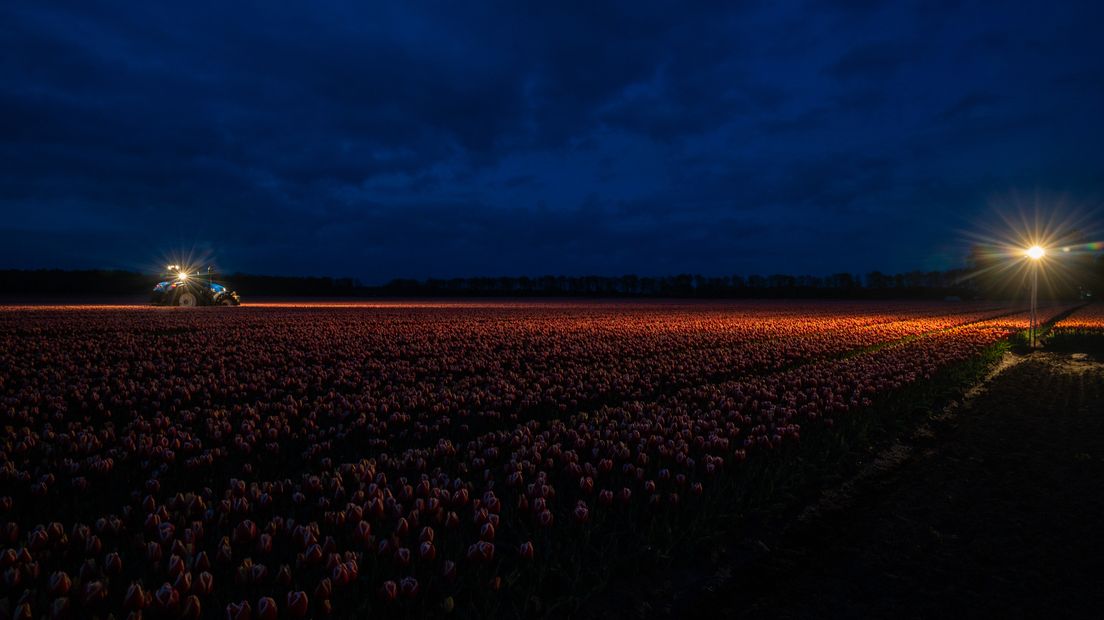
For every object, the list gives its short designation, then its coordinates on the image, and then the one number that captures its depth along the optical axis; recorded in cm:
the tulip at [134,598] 275
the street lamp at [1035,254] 1747
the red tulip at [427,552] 356
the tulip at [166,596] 278
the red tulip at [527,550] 368
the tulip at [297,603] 284
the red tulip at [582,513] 430
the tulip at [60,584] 283
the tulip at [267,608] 278
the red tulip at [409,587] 311
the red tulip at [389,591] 306
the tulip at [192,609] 282
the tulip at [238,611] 271
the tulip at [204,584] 299
